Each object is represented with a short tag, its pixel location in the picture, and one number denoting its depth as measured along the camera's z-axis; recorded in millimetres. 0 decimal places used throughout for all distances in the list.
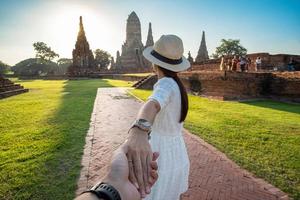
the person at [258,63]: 13381
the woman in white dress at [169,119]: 1485
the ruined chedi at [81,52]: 36473
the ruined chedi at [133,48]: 39384
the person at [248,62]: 14566
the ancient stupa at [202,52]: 35579
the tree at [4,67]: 57933
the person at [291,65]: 12768
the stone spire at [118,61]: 43377
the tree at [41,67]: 54352
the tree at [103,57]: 53608
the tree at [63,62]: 65876
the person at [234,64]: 13353
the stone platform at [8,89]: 12216
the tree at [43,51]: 53774
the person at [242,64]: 12798
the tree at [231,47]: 43751
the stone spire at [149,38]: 42067
